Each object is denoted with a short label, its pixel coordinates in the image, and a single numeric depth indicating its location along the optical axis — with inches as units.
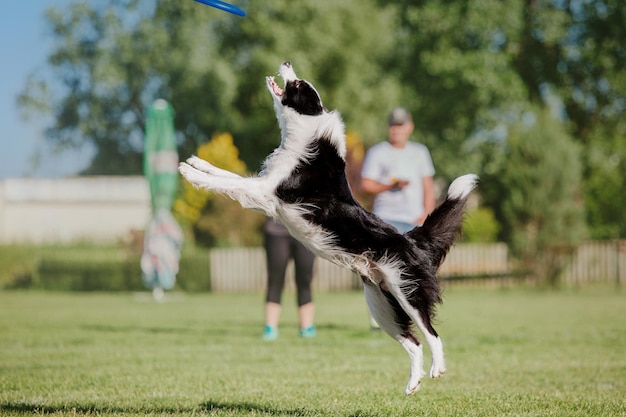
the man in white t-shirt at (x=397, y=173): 592.1
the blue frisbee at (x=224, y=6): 338.3
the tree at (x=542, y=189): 1525.6
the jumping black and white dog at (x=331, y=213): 323.9
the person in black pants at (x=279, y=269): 605.3
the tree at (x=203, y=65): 2217.0
